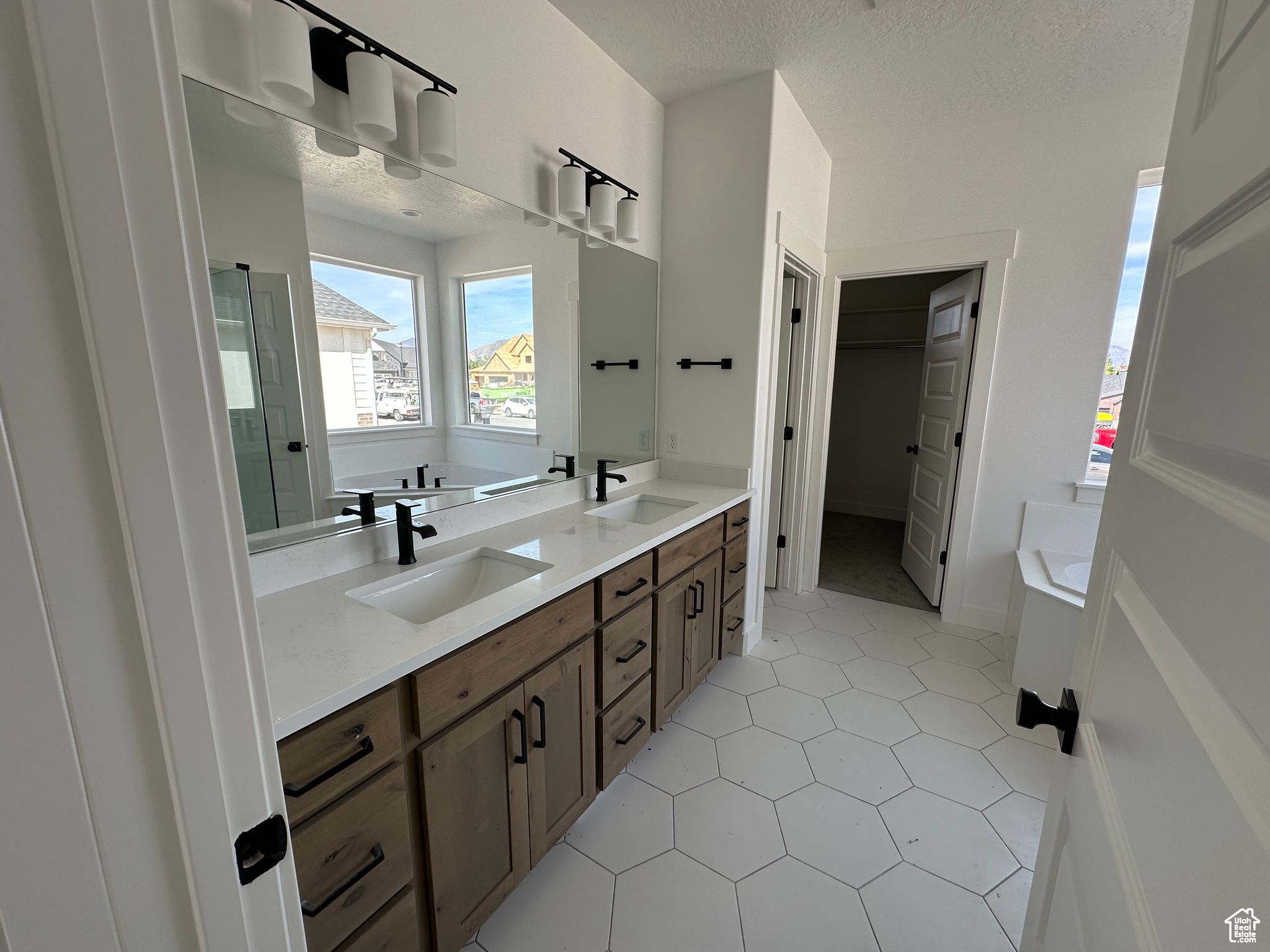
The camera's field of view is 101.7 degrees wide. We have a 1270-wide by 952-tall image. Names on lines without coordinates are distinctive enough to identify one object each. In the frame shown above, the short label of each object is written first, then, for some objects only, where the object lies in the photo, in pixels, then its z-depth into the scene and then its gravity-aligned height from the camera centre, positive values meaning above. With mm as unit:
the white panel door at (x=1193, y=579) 356 -161
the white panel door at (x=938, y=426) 3000 -236
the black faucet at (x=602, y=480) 2236 -404
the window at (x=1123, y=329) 2471 +300
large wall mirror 1205 +176
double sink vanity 913 -713
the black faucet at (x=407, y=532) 1419 -404
